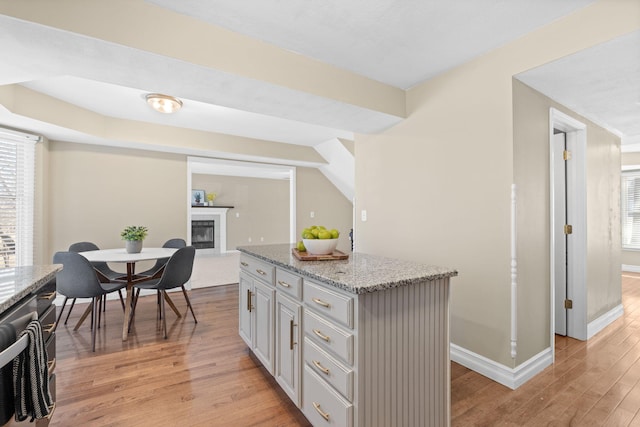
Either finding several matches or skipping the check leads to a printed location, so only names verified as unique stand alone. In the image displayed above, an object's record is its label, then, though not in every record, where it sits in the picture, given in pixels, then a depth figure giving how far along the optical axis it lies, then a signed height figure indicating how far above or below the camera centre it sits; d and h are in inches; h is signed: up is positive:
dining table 113.6 -16.9
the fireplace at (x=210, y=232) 347.3 -20.0
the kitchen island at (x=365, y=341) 50.4 -23.6
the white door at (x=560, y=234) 112.4 -7.4
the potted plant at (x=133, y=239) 129.3 -10.5
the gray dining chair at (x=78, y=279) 103.2 -22.2
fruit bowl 77.5 -8.1
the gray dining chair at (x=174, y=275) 114.3 -23.5
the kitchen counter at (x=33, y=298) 45.0 -14.1
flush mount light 121.6 +46.1
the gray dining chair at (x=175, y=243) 161.5 -15.2
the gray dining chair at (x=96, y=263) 139.1 -22.6
